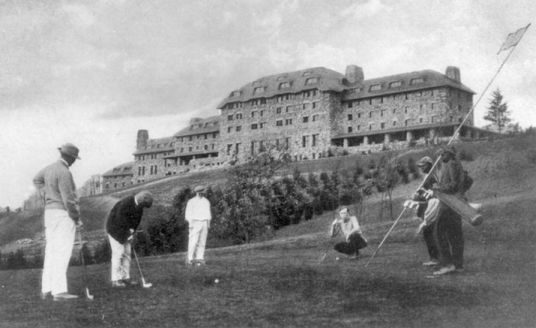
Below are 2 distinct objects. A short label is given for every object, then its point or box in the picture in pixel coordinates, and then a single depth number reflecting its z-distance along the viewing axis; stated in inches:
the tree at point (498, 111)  1609.3
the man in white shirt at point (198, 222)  583.2
